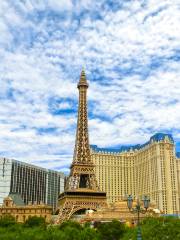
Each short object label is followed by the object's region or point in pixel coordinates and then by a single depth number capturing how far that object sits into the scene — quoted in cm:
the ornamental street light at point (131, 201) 4075
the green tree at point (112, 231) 8731
